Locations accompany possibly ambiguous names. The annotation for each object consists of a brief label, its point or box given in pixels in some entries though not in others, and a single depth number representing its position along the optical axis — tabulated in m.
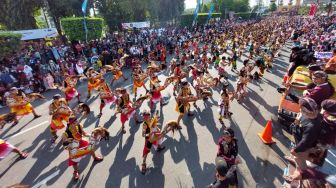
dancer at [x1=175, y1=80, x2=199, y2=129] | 7.21
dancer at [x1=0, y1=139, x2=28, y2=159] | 5.81
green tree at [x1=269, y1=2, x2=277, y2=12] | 91.11
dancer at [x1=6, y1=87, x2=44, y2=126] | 8.20
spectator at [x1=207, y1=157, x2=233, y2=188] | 3.38
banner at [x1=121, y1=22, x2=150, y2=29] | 28.55
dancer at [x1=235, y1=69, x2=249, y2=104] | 9.34
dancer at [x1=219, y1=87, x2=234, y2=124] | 7.44
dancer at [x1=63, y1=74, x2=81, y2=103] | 9.55
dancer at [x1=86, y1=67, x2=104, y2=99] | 9.91
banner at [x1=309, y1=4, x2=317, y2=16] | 27.51
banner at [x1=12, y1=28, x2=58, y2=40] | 18.52
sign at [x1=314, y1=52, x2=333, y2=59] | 11.72
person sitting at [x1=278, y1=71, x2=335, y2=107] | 4.81
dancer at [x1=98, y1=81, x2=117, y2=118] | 8.61
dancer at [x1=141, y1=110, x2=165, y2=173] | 5.47
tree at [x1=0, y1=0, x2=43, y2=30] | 23.61
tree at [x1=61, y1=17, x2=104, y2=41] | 19.80
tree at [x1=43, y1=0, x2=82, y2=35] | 26.39
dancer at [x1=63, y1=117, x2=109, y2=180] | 5.12
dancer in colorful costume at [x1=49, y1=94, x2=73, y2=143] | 6.91
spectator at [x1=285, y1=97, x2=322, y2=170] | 3.51
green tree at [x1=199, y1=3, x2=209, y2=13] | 65.34
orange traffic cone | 6.39
